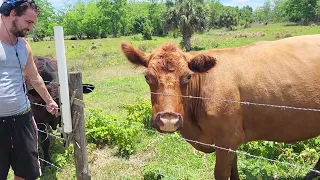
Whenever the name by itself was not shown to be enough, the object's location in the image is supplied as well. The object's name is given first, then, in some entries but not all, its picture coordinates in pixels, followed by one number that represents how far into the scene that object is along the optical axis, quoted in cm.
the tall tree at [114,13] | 8325
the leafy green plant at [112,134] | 568
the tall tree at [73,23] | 8675
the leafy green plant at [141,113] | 676
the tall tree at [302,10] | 8294
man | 289
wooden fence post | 320
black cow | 541
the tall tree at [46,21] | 7394
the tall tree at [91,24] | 8394
